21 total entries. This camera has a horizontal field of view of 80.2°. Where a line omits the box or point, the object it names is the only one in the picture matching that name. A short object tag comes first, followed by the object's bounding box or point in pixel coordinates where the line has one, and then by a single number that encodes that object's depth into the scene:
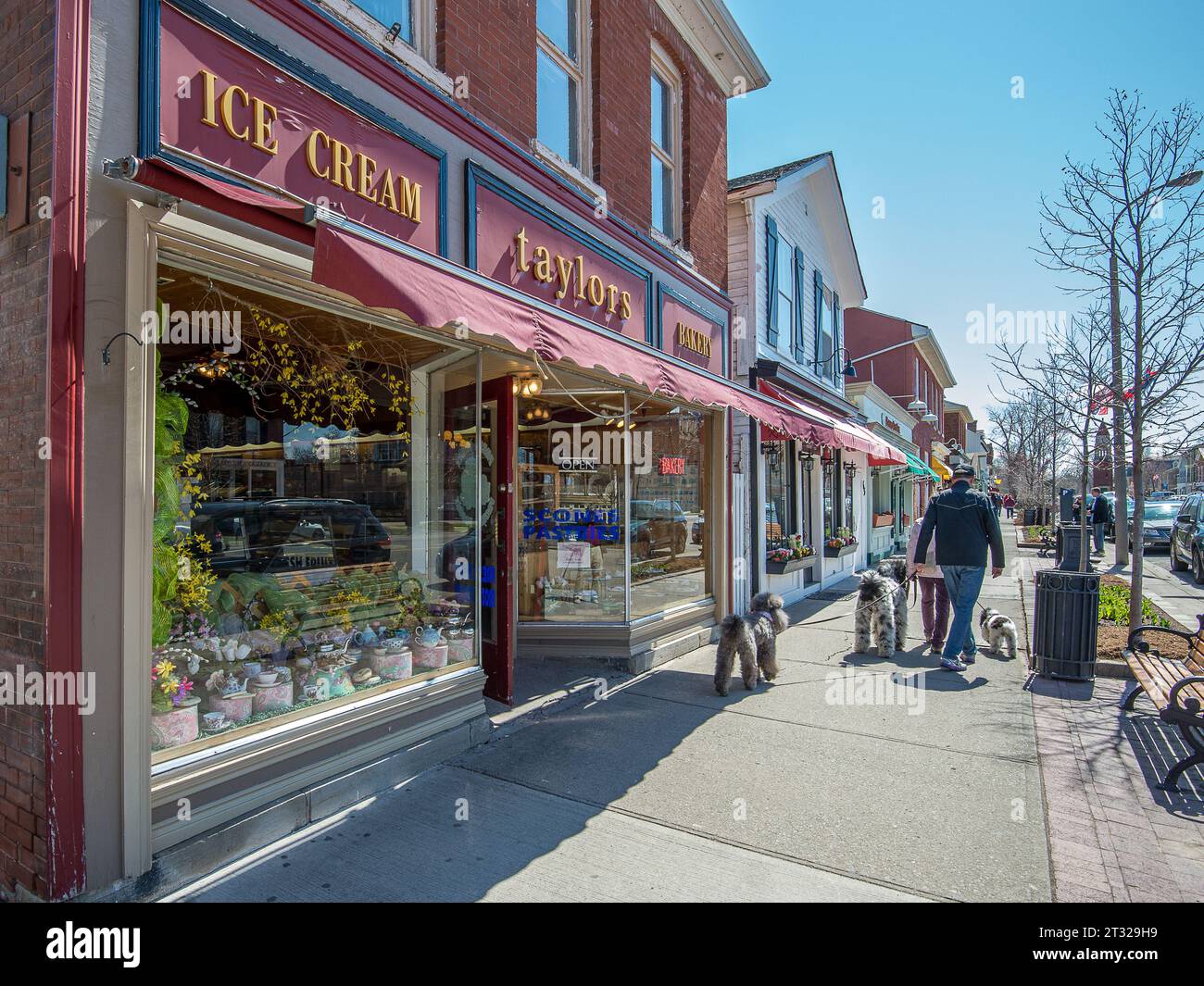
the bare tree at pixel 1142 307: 7.37
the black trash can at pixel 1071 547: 11.92
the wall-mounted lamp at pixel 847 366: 13.98
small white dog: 7.68
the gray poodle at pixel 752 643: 6.16
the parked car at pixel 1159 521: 19.34
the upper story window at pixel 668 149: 8.52
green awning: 15.68
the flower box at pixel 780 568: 10.48
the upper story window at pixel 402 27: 4.29
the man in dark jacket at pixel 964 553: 7.02
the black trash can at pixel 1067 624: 6.39
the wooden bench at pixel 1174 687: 4.21
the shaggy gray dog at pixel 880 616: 7.67
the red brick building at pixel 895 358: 28.83
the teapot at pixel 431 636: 5.03
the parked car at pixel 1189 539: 14.16
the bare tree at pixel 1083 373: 8.40
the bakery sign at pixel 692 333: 8.02
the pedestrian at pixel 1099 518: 18.09
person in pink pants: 7.76
